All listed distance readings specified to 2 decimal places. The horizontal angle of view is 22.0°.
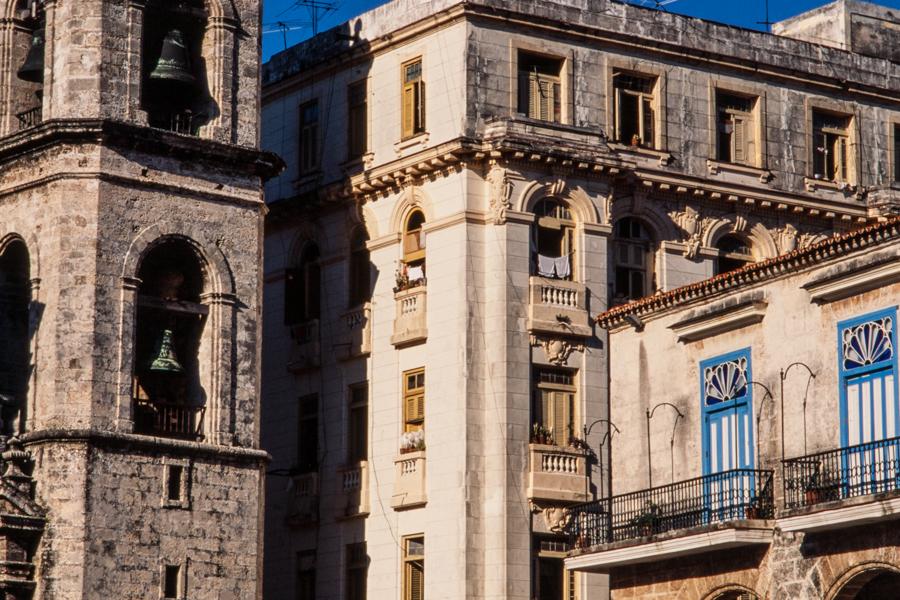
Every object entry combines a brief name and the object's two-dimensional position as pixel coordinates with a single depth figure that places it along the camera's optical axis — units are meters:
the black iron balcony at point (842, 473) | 38.25
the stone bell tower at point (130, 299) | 46.22
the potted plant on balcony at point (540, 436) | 49.75
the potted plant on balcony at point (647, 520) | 43.28
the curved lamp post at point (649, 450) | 44.56
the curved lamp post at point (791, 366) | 41.22
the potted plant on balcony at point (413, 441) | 50.62
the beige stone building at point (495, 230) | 49.78
